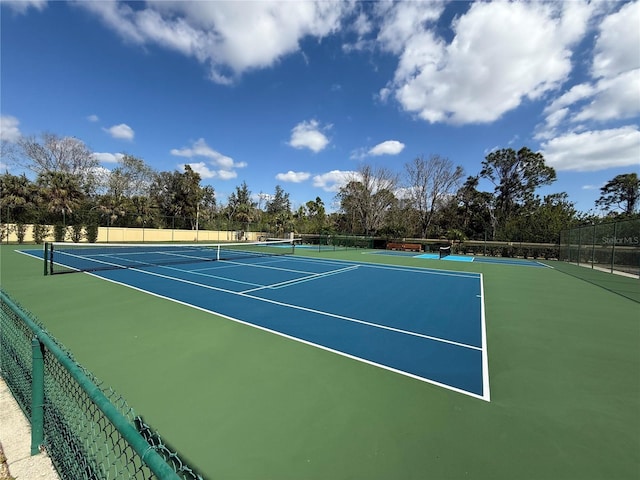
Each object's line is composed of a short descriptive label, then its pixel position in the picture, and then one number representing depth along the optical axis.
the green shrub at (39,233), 24.12
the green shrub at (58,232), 24.78
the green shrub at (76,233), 25.59
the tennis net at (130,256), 13.21
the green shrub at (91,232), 26.34
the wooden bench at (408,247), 31.92
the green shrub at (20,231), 23.30
